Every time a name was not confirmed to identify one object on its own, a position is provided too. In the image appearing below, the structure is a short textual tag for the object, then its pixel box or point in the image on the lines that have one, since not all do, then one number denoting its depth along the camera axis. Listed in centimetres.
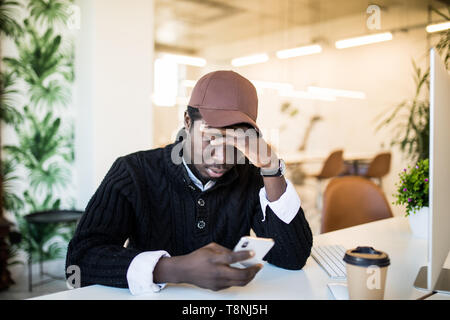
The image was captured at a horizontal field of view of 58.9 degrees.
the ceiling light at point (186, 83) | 730
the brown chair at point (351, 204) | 204
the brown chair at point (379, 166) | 567
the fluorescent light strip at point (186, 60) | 532
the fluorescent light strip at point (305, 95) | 763
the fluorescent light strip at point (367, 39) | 469
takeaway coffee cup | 84
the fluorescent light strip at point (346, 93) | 731
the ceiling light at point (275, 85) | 669
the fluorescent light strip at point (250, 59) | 583
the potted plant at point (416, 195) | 161
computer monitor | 80
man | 94
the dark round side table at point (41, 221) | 283
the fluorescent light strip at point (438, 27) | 251
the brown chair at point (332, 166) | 544
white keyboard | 113
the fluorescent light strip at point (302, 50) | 531
